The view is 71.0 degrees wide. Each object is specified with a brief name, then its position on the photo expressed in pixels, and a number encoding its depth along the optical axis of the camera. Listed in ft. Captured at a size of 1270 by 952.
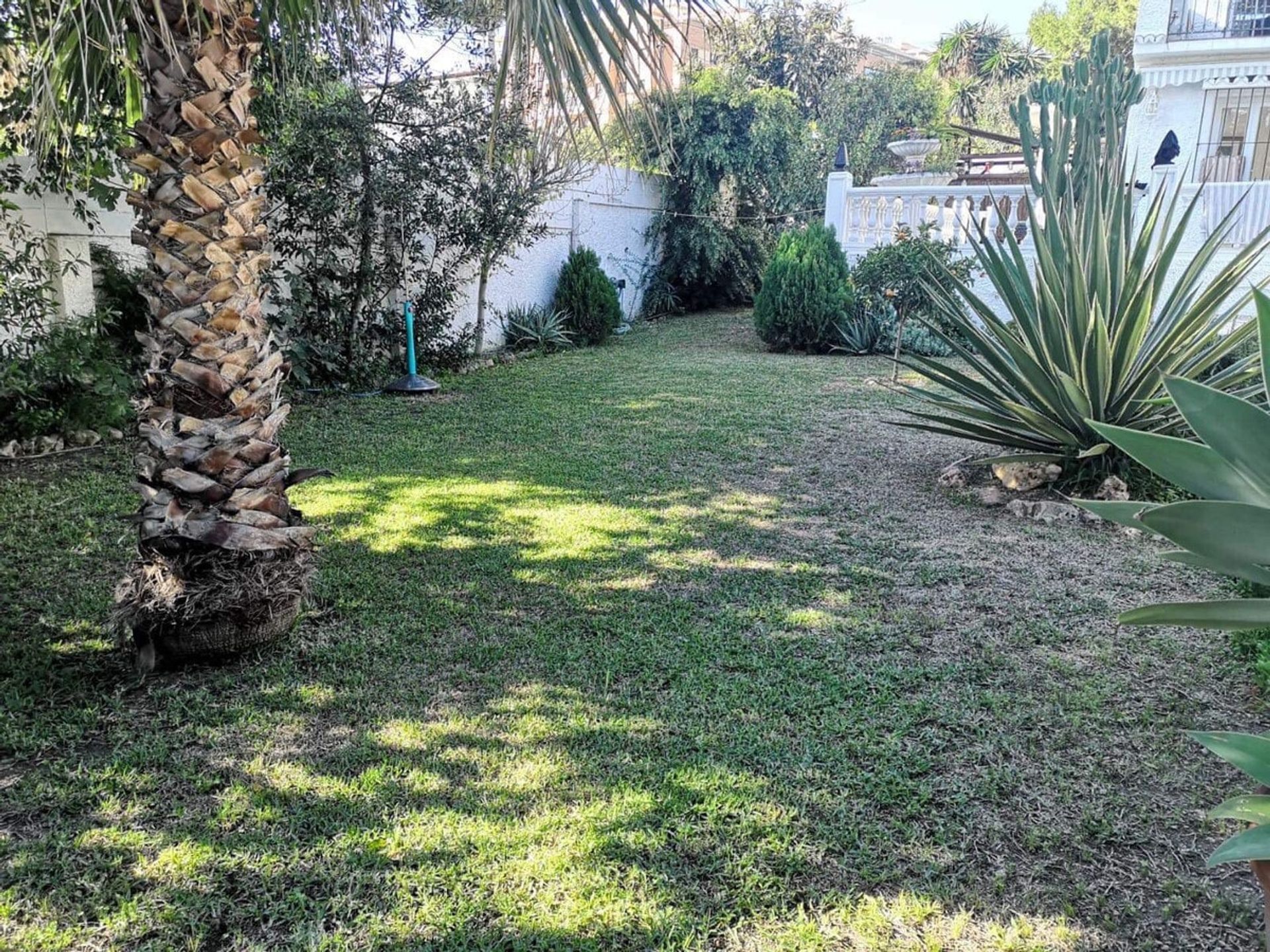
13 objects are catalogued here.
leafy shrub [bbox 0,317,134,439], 19.20
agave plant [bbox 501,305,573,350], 38.01
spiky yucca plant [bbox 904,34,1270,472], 16.28
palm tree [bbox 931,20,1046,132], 89.76
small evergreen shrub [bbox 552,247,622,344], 39.86
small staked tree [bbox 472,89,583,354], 28.99
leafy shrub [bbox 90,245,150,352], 22.94
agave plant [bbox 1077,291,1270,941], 5.00
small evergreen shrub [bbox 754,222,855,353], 37.45
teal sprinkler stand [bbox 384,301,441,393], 28.40
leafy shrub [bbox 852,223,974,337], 33.17
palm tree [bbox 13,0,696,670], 10.34
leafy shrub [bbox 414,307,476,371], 30.86
